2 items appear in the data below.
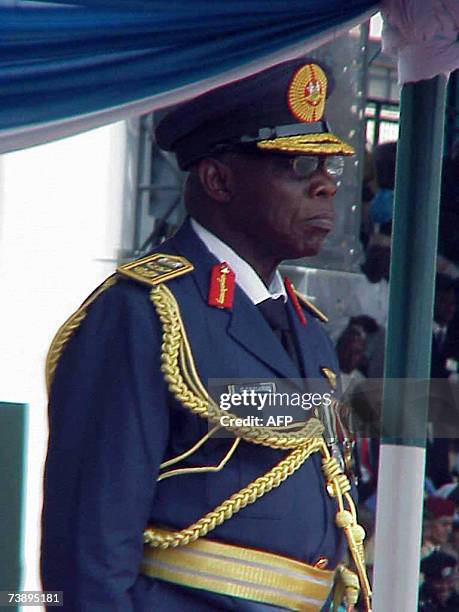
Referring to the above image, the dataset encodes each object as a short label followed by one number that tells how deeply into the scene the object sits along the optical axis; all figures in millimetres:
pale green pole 13884
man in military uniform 13641
